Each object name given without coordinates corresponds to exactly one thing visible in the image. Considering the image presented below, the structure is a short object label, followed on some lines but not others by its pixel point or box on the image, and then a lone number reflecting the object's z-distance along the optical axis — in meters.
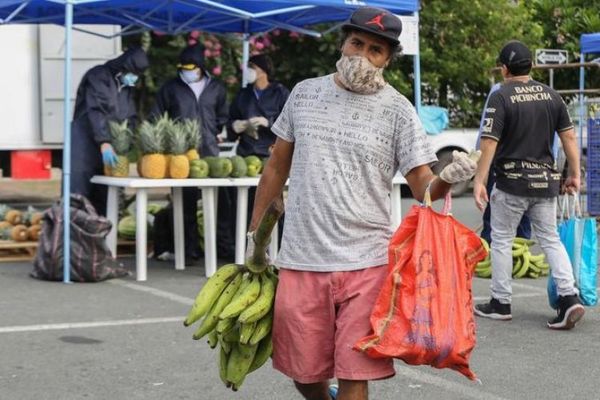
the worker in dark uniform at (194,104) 10.33
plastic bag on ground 9.24
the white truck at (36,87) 16.16
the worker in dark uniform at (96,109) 9.83
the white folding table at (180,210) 9.35
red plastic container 16.23
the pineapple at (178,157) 9.43
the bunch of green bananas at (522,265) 9.84
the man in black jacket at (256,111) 10.28
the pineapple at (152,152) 9.34
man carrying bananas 4.16
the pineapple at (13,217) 10.89
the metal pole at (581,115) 12.81
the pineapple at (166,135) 9.48
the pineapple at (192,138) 9.69
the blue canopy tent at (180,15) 9.24
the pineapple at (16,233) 10.59
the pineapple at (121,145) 9.59
